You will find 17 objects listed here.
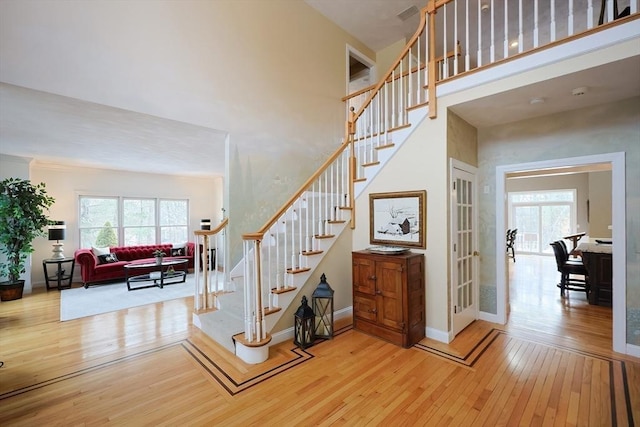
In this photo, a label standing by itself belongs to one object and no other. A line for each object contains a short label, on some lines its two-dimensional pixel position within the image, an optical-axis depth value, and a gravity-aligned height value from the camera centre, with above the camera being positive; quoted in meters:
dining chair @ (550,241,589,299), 4.89 -1.01
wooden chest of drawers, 3.13 -0.99
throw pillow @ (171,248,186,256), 7.71 -1.05
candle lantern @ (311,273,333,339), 3.37 -1.26
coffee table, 6.04 -1.37
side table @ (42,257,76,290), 5.98 -1.34
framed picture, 3.42 -0.08
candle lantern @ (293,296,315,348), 3.15 -1.31
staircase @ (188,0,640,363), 2.87 -0.21
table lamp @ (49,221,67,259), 5.95 -0.43
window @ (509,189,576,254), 9.23 -0.18
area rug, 4.59 -1.59
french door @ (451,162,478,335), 3.37 -0.47
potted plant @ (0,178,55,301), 4.95 -0.18
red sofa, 6.10 -1.14
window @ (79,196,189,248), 7.02 -0.18
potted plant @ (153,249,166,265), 6.20 -0.94
